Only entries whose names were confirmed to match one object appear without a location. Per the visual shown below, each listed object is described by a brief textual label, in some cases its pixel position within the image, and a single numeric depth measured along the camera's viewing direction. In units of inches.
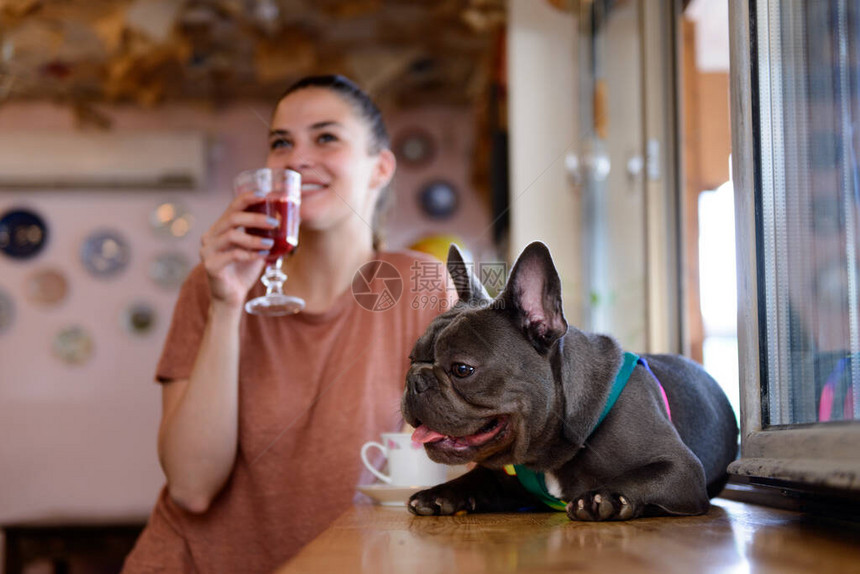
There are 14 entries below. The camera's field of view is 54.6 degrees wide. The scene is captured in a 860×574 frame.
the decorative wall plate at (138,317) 190.2
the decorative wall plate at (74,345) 189.5
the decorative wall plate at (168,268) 189.6
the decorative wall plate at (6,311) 190.2
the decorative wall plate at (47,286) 190.9
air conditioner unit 184.1
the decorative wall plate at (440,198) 182.2
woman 39.1
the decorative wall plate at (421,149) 175.1
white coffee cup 36.4
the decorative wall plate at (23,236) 191.2
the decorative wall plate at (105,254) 190.4
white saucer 36.0
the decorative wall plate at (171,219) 189.8
